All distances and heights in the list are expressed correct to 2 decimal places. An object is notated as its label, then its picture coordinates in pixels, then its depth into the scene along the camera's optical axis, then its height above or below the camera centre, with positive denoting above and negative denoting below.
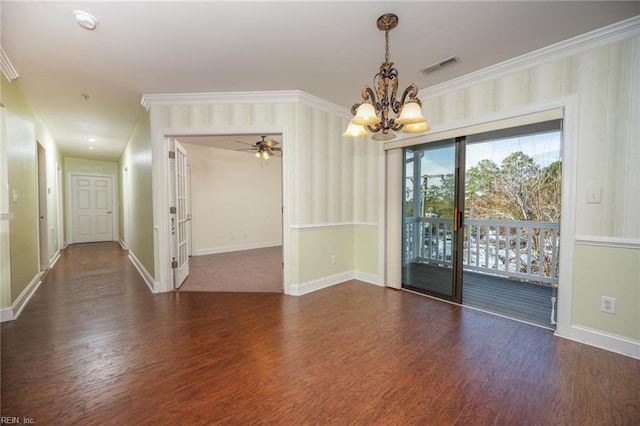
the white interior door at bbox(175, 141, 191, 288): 3.67 -0.20
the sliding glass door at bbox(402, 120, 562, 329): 3.12 -0.22
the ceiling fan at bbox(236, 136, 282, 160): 5.12 +1.07
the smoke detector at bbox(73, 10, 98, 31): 1.91 +1.29
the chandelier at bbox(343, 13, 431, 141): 1.83 +0.65
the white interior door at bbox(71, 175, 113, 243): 7.76 -0.16
